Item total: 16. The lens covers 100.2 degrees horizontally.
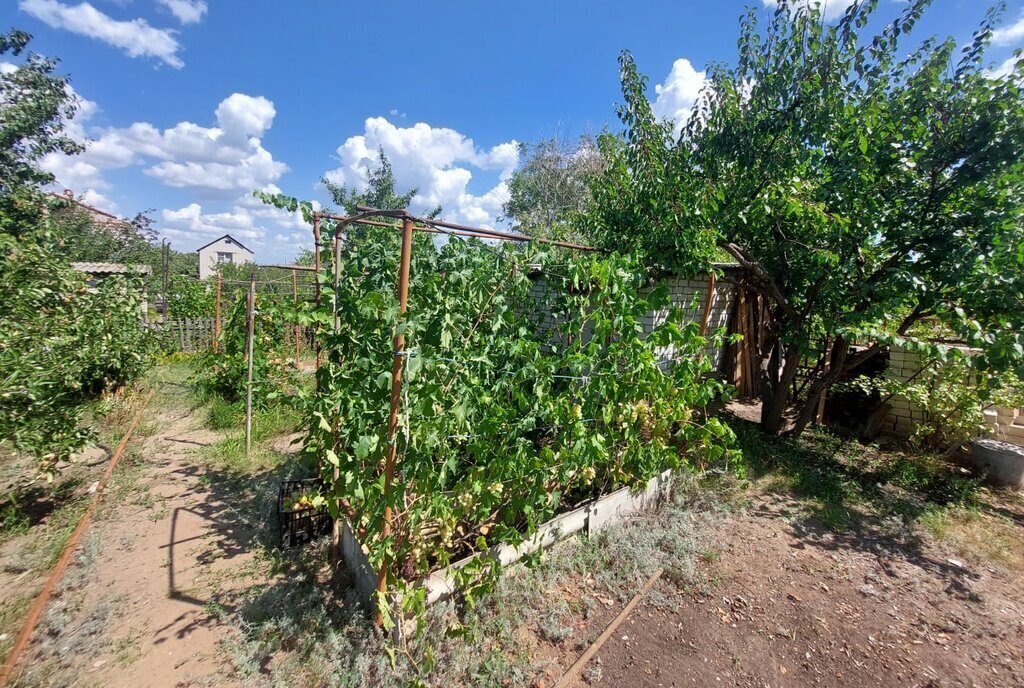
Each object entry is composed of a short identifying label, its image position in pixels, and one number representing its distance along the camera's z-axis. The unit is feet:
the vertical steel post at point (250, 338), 13.73
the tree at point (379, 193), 64.90
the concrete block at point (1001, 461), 13.42
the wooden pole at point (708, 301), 13.91
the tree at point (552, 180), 54.70
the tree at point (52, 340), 9.11
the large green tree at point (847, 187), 11.45
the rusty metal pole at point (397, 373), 6.00
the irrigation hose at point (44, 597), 6.48
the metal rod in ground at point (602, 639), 6.72
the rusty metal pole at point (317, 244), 7.95
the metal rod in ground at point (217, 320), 22.44
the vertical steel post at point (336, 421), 7.34
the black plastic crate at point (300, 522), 9.53
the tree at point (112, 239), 62.80
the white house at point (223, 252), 128.88
